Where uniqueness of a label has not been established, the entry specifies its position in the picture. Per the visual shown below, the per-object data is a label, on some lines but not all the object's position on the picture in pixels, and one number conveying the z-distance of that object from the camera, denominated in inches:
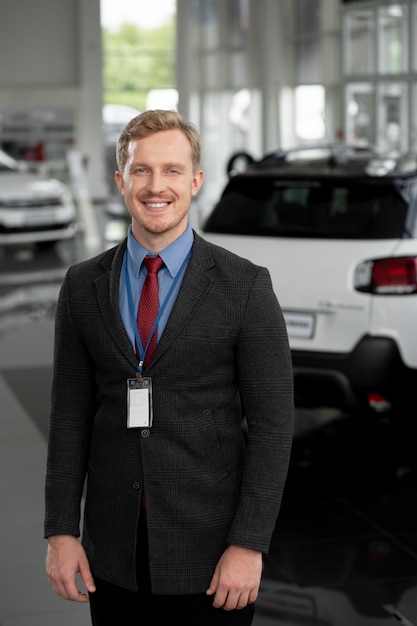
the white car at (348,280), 303.4
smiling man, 120.6
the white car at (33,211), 904.1
